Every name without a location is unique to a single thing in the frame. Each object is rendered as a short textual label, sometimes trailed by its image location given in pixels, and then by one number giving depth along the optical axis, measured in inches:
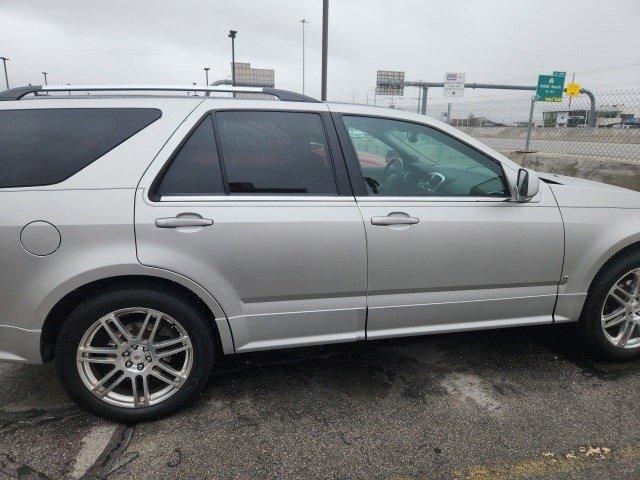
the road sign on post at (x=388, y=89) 690.8
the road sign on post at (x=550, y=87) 673.6
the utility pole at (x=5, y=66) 1605.6
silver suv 92.6
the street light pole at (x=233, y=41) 1000.9
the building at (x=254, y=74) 1747.0
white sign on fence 560.4
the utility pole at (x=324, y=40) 559.8
